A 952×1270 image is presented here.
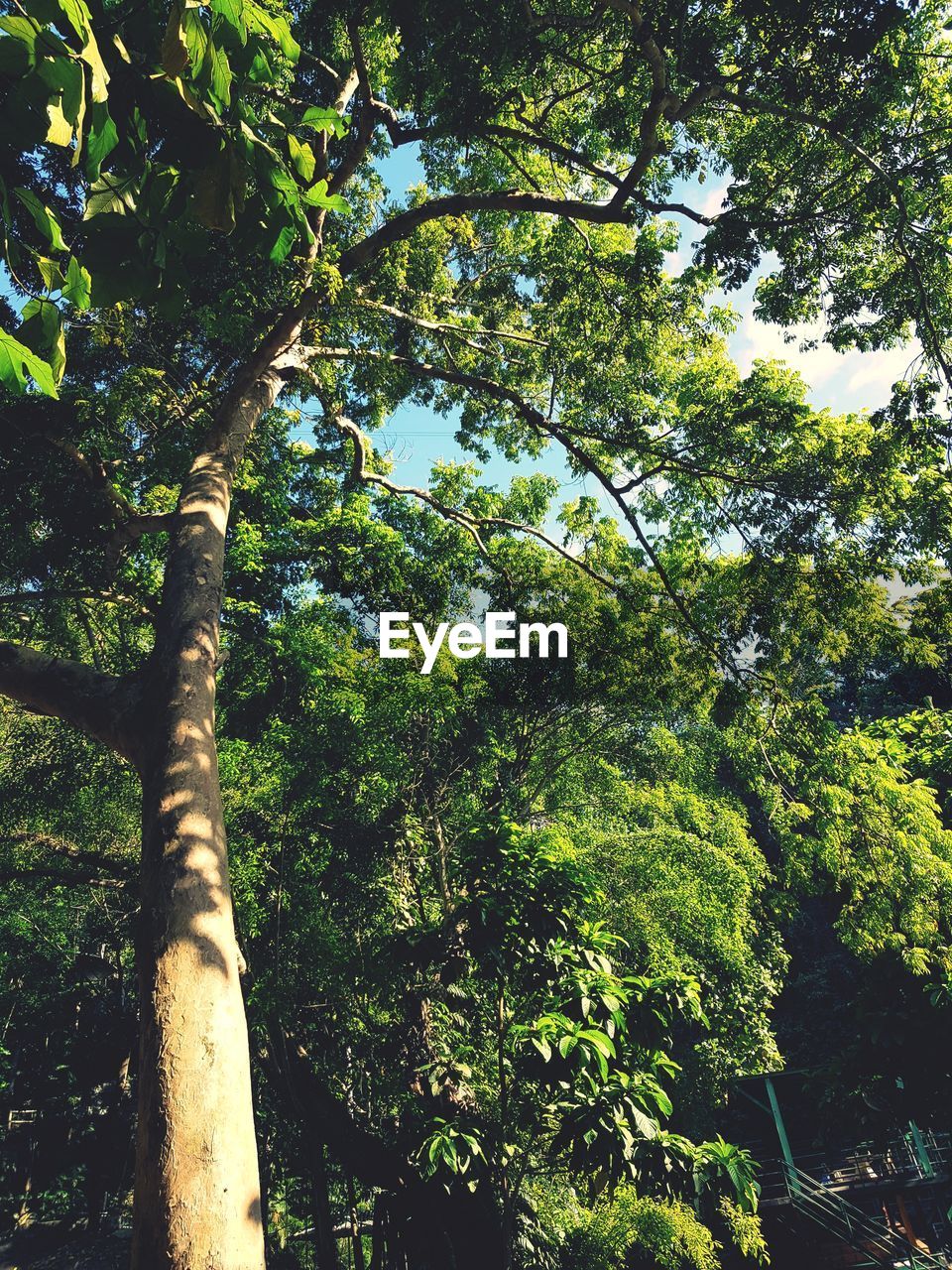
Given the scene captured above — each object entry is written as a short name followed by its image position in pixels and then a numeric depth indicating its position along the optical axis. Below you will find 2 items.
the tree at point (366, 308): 1.78
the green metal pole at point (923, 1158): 13.50
